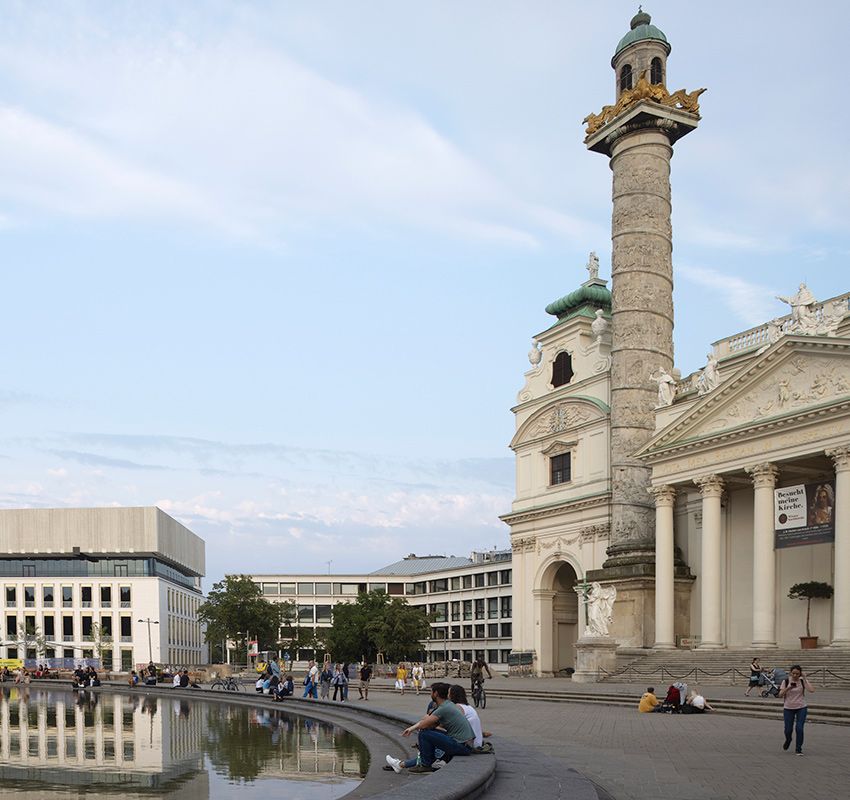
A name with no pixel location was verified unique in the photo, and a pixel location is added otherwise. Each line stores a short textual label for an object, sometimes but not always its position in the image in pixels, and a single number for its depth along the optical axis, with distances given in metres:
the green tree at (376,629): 69.75
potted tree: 40.22
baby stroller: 30.81
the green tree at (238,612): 71.31
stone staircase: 34.41
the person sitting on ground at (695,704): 28.00
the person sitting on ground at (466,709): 14.71
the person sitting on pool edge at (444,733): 14.04
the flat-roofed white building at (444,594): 105.75
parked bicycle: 47.27
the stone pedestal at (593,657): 43.72
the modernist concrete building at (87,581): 109.31
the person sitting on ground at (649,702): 28.36
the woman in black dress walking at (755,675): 32.34
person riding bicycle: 30.48
